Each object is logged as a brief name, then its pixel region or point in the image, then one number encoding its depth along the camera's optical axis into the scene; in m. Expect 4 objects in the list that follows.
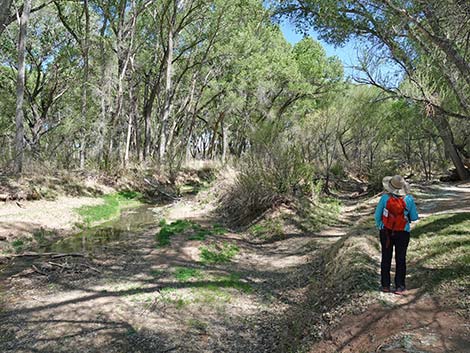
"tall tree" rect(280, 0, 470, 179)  6.42
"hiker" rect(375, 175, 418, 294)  4.62
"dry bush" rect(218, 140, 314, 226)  11.95
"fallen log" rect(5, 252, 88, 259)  8.27
